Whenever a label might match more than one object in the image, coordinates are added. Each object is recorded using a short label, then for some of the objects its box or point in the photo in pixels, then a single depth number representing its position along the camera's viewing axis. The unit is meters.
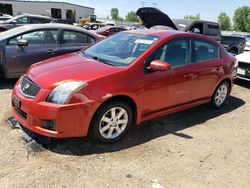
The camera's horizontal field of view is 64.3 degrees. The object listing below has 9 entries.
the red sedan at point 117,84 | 2.44
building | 39.78
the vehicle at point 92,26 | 22.96
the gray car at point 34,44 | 4.34
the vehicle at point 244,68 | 5.26
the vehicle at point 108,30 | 13.12
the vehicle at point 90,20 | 32.80
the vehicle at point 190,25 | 6.81
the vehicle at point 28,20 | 9.75
